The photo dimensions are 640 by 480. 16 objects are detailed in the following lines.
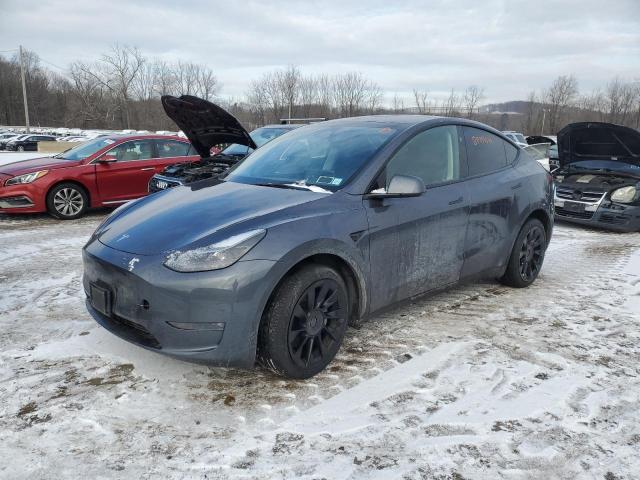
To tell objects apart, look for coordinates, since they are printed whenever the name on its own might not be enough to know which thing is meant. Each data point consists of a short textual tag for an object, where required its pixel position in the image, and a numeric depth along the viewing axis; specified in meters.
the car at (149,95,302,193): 6.98
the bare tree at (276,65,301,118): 55.19
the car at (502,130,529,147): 22.40
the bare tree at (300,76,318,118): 55.47
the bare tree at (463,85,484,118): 62.28
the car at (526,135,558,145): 16.66
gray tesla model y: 2.65
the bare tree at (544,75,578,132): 67.31
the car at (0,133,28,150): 35.31
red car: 8.00
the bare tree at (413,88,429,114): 61.23
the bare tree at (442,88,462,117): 59.50
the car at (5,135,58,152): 33.81
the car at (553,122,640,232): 8.05
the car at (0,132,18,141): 40.67
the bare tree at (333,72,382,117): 56.25
